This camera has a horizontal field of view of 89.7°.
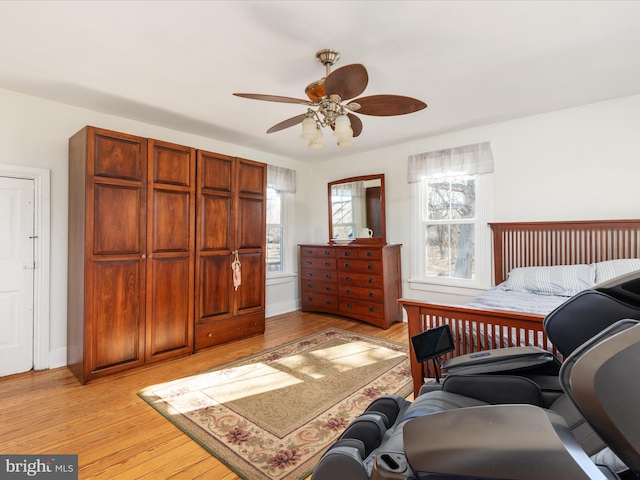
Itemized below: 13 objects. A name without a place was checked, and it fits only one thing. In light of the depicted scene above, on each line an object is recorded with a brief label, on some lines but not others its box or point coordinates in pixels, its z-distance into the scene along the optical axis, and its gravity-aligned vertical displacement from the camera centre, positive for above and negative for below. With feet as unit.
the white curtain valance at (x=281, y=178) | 15.89 +3.34
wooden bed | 5.75 -0.51
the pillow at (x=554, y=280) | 9.05 -1.11
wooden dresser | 13.58 -1.71
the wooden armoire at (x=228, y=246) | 11.10 -0.05
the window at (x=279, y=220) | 16.26 +1.28
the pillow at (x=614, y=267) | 8.57 -0.71
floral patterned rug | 5.92 -3.74
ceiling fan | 6.48 +3.01
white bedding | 7.70 -1.54
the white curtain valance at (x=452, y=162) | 12.19 +3.25
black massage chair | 1.56 -1.11
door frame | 9.58 -0.62
